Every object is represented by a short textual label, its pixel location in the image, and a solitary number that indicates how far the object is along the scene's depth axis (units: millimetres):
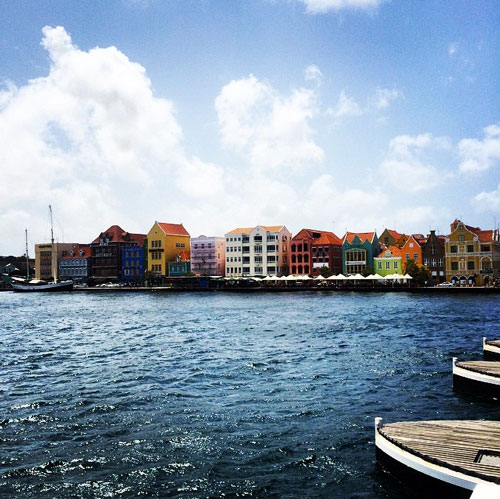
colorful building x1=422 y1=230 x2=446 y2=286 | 121944
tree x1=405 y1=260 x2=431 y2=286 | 117188
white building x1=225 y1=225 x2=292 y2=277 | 147875
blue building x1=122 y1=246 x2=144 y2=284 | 169000
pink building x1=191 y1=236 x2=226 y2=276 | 157875
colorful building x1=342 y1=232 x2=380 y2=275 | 135750
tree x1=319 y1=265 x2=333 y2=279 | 133125
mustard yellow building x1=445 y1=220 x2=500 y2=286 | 115375
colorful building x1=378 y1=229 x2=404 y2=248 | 167025
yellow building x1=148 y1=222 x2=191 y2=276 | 163500
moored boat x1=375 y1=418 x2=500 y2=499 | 13359
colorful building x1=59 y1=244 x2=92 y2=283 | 180875
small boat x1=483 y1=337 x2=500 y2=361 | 31780
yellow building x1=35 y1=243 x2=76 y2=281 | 187750
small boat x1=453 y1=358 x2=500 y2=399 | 24239
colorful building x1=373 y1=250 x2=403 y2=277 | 129875
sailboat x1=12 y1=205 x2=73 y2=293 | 163762
